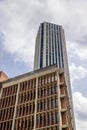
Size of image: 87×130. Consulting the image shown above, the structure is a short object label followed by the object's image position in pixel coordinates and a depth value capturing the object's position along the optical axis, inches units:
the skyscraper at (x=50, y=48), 3564.8
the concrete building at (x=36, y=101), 1395.3
